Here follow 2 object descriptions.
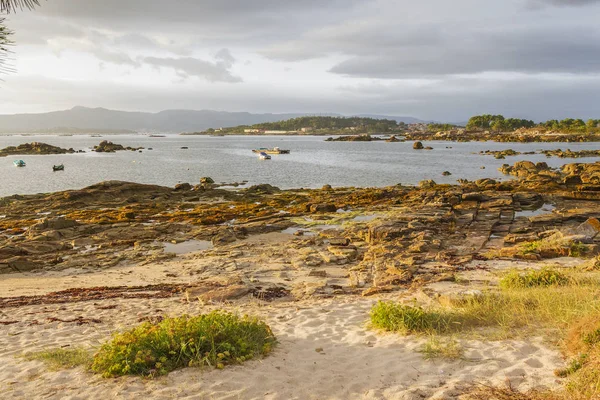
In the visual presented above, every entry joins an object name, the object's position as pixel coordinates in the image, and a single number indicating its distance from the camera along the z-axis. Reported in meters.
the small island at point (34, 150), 110.65
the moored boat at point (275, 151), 107.06
